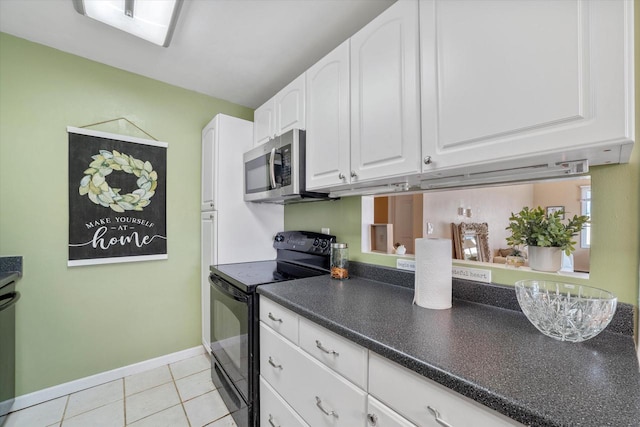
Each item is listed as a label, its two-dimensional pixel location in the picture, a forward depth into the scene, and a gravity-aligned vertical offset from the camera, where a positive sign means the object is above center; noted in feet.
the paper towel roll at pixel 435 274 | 3.68 -0.83
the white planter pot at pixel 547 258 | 3.30 -0.56
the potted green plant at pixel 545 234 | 3.20 -0.25
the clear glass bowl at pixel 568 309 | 2.60 -1.00
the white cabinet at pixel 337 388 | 2.24 -1.89
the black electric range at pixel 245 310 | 4.84 -1.94
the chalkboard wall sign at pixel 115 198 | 6.36 +0.46
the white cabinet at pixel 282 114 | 5.63 +2.41
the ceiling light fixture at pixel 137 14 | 4.51 +3.59
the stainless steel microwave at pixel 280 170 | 5.49 +1.03
